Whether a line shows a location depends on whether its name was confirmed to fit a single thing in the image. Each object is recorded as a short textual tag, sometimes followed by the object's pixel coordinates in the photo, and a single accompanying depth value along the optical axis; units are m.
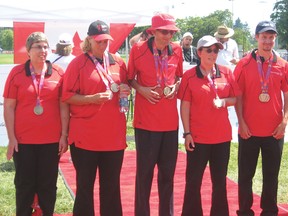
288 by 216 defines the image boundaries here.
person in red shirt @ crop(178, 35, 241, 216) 4.28
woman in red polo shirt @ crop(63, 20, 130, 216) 3.98
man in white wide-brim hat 8.20
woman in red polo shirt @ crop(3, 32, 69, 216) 4.08
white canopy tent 7.03
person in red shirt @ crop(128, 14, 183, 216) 4.19
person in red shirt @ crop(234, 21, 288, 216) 4.47
